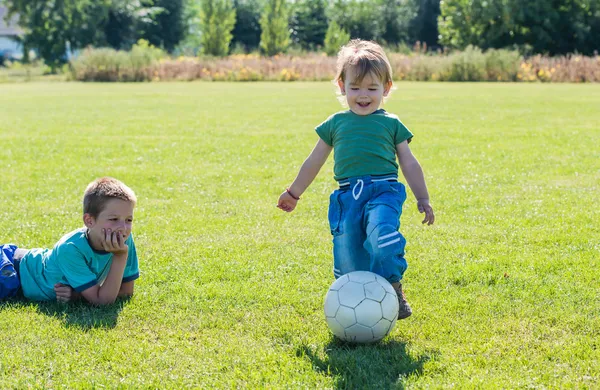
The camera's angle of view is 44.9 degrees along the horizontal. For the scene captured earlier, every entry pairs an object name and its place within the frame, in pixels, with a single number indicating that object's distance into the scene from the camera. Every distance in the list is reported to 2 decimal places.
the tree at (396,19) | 58.69
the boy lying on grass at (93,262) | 4.54
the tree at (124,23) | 56.25
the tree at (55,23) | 51.69
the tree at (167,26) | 59.69
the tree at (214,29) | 46.22
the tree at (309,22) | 59.03
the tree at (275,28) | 47.25
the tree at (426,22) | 57.78
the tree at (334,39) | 47.09
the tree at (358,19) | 59.12
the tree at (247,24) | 60.03
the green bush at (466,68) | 33.38
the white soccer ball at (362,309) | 3.89
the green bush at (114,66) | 34.97
